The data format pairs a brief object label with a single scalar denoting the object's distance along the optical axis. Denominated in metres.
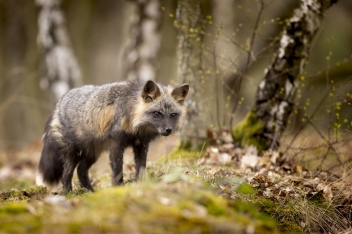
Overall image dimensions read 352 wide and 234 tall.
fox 13.84
